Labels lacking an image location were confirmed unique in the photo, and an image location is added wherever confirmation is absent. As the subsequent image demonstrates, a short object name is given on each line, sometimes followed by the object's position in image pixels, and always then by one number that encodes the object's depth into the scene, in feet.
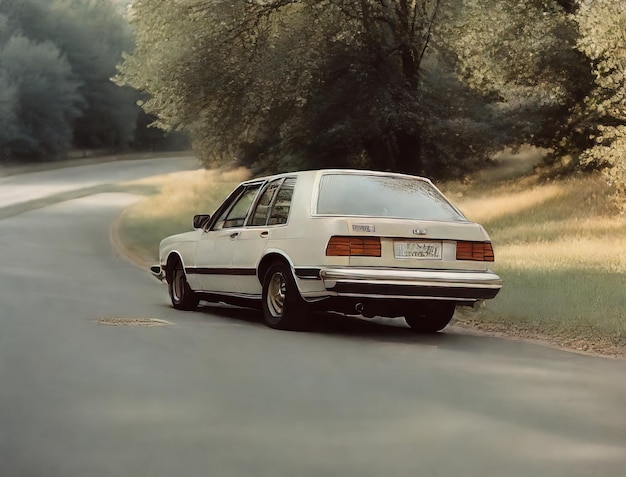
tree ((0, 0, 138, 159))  214.48
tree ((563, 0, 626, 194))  76.69
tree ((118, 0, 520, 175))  93.30
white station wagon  33.68
